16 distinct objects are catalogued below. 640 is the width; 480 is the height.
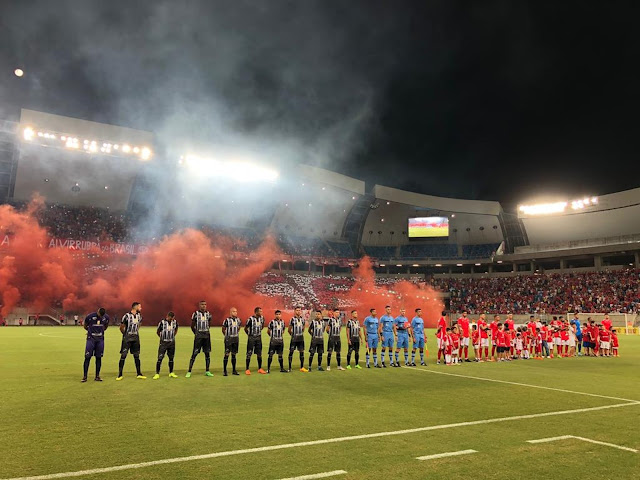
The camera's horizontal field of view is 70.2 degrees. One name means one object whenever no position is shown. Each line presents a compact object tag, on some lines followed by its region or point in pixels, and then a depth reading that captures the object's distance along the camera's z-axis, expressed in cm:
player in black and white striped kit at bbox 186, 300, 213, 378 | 1375
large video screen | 6756
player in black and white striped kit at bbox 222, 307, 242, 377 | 1417
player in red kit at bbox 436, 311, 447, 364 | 1770
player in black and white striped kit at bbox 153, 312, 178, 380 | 1318
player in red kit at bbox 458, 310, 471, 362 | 1893
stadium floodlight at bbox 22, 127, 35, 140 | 4081
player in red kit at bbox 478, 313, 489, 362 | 1912
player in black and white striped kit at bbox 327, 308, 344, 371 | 1543
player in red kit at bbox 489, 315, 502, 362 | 1948
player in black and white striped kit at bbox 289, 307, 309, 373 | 1506
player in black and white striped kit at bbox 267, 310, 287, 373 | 1480
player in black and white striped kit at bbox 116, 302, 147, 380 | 1287
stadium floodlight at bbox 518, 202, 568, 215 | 5931
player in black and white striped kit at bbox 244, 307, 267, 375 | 1461
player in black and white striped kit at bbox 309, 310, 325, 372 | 1530
